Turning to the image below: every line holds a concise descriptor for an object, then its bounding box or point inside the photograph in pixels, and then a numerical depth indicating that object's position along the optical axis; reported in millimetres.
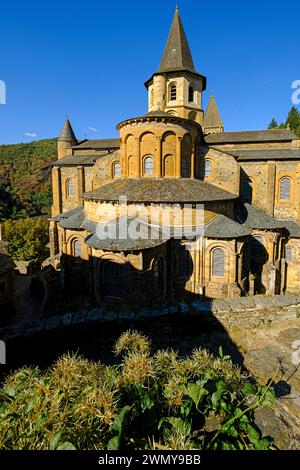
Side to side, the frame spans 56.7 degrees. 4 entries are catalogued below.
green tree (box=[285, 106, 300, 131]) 61506
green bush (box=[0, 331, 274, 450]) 2656
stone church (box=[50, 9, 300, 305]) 16203
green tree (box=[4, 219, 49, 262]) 33969
